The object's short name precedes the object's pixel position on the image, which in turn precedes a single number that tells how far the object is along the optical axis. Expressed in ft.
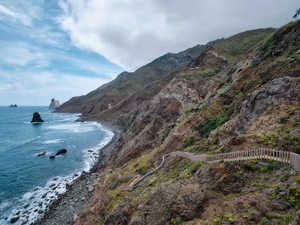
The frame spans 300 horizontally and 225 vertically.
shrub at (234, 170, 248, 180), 34.14
